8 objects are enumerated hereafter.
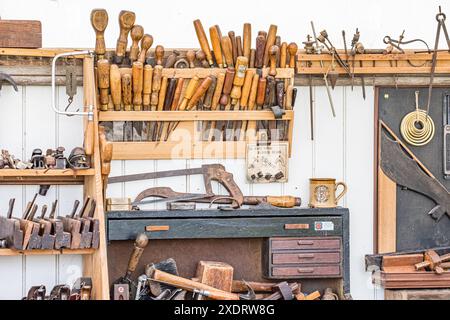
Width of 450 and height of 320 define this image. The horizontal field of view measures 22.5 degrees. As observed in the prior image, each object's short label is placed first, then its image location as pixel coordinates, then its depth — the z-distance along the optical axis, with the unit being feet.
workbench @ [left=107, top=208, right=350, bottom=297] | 21.48
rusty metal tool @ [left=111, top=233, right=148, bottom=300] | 21.06
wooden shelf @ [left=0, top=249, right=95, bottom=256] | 19.84
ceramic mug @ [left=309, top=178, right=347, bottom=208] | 22.24
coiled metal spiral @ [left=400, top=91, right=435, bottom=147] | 22.82
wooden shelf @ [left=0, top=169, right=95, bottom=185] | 20.20
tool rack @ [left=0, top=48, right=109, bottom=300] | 19.76
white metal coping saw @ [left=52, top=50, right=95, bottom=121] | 20.39
